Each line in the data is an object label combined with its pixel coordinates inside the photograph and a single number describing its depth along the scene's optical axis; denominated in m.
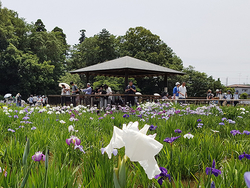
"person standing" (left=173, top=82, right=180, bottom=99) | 10.71
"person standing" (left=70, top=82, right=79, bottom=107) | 10.73
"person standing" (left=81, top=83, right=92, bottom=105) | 10.36
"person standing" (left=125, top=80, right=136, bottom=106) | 10.43
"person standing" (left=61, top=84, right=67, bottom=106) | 11.39
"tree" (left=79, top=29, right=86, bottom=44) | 61.59
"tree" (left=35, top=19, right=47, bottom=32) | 42.71
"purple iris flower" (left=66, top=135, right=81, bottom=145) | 1.83
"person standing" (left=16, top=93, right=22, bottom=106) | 17.85
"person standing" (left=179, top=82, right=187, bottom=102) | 10.41
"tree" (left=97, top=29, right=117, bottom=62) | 34.12
